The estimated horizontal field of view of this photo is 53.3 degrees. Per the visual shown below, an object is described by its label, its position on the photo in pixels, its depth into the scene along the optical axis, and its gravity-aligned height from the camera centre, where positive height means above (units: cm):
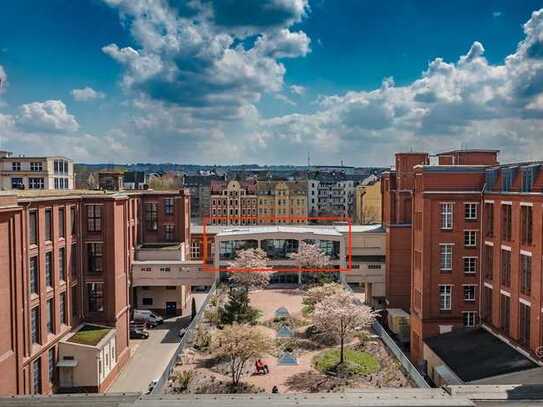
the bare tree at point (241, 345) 2542 -738
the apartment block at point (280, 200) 10894 -214
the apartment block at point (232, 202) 10856 -247
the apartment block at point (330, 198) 12494 -196
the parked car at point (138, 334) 4590 -1220
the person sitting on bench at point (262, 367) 2714 -893
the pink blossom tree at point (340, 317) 2942 -704
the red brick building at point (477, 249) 2902 -368
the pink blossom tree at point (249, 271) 4778 -726
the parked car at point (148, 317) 4916 -1161
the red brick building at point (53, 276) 2670 -533
